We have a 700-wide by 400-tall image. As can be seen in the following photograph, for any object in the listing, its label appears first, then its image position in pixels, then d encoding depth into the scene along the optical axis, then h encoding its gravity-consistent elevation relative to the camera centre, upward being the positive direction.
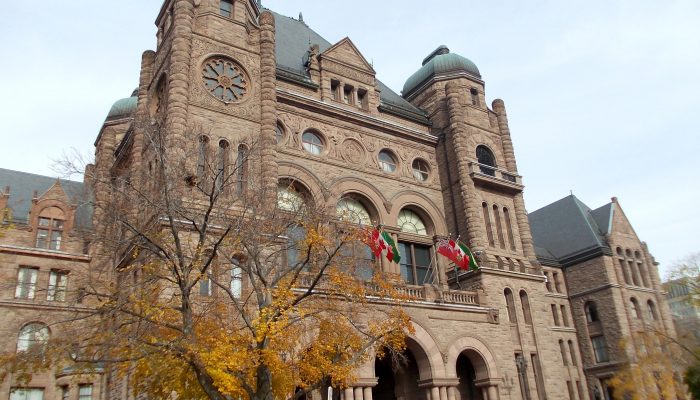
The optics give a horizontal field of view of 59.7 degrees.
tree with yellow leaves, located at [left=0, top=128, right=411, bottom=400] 12.83 +3.14
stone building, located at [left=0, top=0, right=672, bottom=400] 24.16 +11.97
